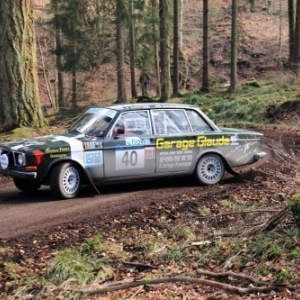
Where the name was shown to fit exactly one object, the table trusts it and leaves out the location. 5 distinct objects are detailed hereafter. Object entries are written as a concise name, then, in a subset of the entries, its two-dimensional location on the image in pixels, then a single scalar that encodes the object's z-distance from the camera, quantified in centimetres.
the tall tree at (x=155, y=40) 2907
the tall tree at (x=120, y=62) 2981
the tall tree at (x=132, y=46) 2852
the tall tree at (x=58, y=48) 3089
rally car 987
